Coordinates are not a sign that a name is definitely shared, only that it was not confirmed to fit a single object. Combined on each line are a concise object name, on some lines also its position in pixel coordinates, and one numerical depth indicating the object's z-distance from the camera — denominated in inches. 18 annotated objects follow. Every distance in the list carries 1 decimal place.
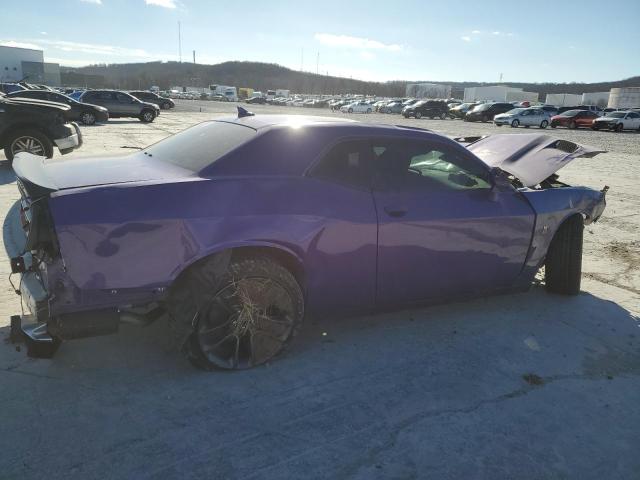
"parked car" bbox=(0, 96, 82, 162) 342.6
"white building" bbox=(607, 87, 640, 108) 2637.8
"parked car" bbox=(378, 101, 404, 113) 2020.2
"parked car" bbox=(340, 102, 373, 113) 1971.0
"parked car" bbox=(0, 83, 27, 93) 1075.6
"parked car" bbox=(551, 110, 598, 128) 1278.3
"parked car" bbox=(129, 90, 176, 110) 1318.9
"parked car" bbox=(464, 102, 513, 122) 1449.3
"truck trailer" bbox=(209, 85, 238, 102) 3176.4
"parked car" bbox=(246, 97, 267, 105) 2892.7
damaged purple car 102.7
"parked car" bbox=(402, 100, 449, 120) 1619.1
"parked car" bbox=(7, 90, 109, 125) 730.2
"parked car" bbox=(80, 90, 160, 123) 916.6
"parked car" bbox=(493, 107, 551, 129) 1298.0
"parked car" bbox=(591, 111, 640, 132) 1237.1
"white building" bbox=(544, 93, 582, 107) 3693.4
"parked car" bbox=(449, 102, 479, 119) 1675.7
